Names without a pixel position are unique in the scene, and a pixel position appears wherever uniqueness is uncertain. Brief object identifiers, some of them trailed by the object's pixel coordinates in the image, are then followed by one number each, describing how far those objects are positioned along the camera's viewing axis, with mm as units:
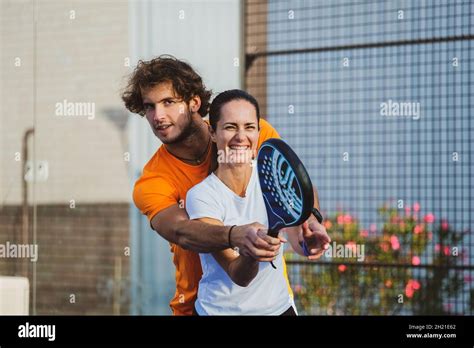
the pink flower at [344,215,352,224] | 3386
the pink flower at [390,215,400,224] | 3342
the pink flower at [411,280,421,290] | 3416
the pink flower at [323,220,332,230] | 3373
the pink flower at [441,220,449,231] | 3311
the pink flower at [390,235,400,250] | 3418
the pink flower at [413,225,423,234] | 3336
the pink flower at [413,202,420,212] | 3342
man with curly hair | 2807
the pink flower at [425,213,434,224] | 3334
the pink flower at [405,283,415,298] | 3412
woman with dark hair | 2797
